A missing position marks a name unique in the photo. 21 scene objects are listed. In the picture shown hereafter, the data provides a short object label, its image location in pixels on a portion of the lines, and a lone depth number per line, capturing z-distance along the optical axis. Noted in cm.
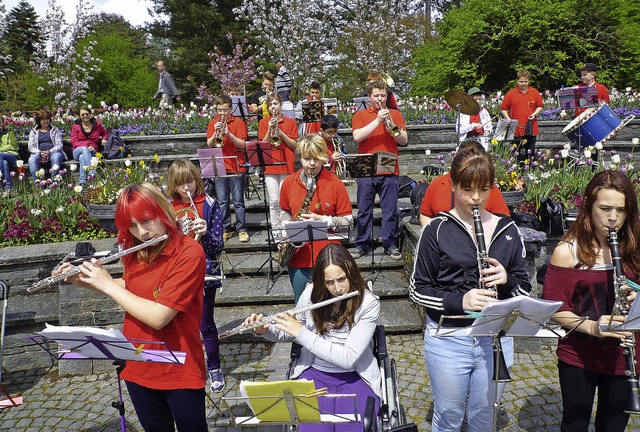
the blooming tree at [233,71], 2061
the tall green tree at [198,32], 2553
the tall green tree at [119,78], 2225
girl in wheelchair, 285
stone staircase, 550
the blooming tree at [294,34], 1823
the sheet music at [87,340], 228
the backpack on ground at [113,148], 996
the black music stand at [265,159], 601
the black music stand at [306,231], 417
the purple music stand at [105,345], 229
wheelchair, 238
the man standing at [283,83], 1148
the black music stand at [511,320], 201
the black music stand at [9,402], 270
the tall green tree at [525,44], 1644
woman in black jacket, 243
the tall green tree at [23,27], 3069
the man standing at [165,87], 1374
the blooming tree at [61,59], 1697
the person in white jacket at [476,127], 843
